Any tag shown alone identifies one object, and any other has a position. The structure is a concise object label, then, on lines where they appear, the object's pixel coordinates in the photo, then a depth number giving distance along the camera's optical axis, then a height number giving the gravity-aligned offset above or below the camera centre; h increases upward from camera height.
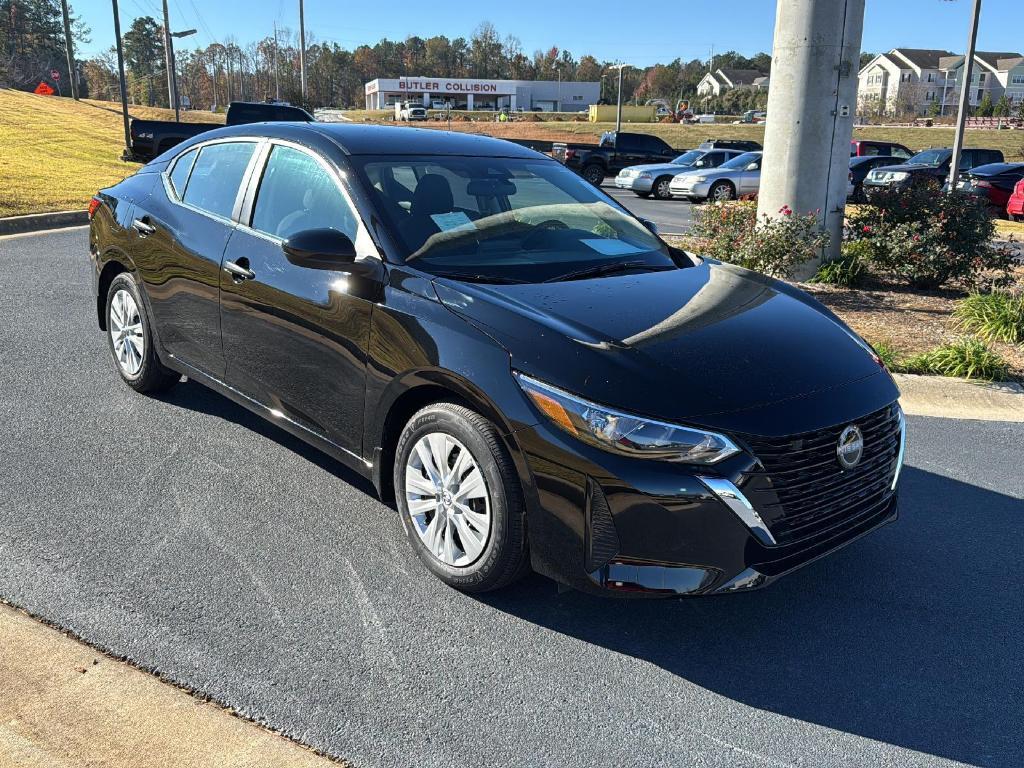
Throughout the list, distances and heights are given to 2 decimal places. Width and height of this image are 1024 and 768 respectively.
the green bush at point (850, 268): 9.52 -1.41
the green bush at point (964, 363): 6.50 -1.63
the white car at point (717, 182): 23.84 -1.36
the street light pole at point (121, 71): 24.54 +1.40
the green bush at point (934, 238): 9.07 -1.05
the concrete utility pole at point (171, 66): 36.91 +2.28
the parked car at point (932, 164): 24.89 -0.90
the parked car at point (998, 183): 21.44 -1.15
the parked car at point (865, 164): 27.02 -0.95
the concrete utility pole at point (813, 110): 9.12 +0.21
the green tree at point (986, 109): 82.12 +2.14
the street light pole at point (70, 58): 43.45 +3.19
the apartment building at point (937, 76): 122.12 +7.67
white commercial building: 120.38 +4.44
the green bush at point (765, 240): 9.12 -1.10
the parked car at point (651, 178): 25.25 -1.35
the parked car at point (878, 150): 31.97 -0.61
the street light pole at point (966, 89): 20.36 +0.96
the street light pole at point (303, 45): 51.13 +4.63
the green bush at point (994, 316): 7.46 -1.51
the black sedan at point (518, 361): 2.97 -0.86
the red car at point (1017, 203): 19.20 -1.45
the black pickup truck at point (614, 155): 31.05 -0.89
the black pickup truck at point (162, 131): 18.78 -0.17
